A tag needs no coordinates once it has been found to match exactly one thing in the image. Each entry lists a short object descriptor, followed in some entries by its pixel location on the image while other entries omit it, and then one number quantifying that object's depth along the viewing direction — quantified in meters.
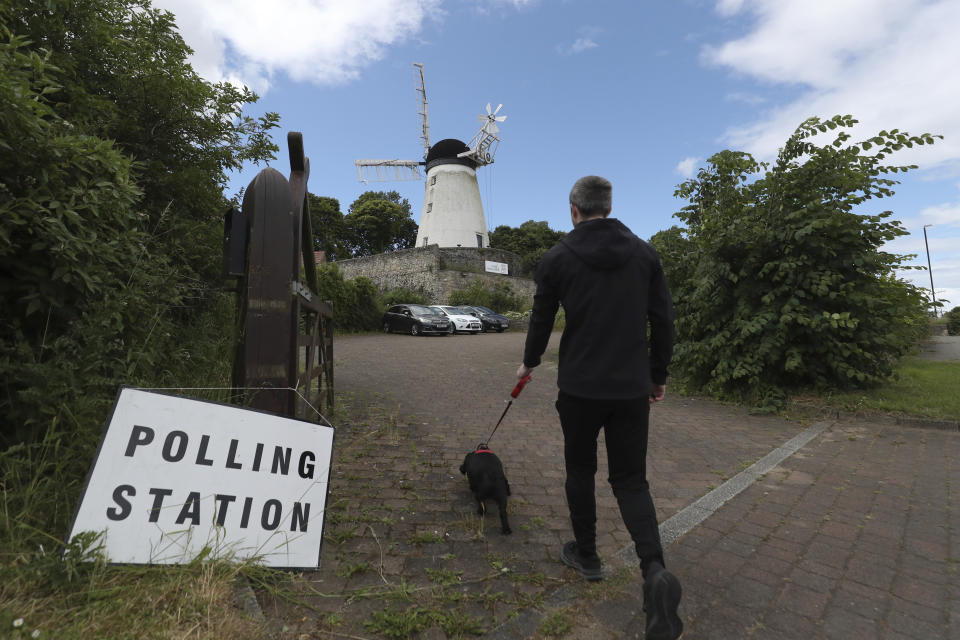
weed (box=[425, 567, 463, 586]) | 2.42
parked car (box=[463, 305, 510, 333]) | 25.33
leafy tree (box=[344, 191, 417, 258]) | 48.56
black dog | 3.08
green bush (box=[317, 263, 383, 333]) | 20.56
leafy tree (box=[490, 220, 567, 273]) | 51.22
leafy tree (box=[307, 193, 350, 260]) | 46.09
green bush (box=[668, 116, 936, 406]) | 6.32
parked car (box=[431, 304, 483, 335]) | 23.08
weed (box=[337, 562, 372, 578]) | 2.44
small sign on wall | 33.34
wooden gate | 2.90
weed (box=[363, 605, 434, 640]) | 2.00
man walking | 2.28
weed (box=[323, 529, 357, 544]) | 2.79
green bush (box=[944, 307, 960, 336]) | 32.34
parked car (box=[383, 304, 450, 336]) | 21.28
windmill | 38.81
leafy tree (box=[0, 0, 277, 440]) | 2.51
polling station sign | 2.01
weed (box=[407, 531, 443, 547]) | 2.83
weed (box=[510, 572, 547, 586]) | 2.46
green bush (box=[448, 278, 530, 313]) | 30.45
